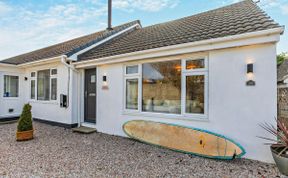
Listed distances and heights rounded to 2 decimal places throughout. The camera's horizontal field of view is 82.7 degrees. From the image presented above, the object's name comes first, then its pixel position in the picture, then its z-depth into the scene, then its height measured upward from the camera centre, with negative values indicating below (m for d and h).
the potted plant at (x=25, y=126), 5.36 -1.29
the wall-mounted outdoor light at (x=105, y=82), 6.40 +0.25
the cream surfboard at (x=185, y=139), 3.84 -1.36
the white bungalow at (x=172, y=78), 3.70 +0.33
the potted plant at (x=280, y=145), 3.12 -1.15
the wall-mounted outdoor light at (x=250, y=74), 3.70 +0.35
